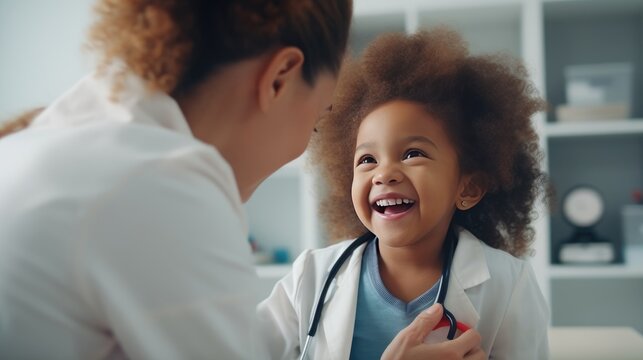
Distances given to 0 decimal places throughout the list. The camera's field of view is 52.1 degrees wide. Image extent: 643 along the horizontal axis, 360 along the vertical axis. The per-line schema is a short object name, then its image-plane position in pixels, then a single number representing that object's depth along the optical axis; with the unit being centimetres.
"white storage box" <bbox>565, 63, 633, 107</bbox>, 210
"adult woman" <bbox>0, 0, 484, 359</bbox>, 52
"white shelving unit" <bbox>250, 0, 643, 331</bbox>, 216
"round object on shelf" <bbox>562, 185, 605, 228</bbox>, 217
